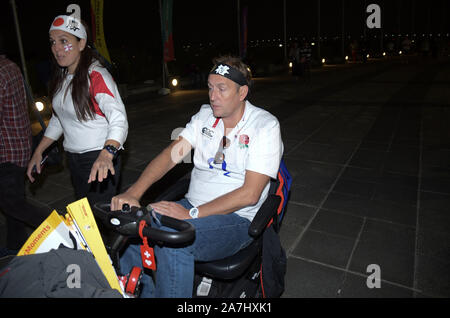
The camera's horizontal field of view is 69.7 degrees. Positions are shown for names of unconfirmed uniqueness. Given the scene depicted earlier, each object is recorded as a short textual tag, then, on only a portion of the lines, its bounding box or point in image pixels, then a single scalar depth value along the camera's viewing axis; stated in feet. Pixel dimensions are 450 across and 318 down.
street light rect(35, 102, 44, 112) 28.04
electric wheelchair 4.83
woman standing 6.92
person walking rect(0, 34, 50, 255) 7.41
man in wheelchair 5.60
